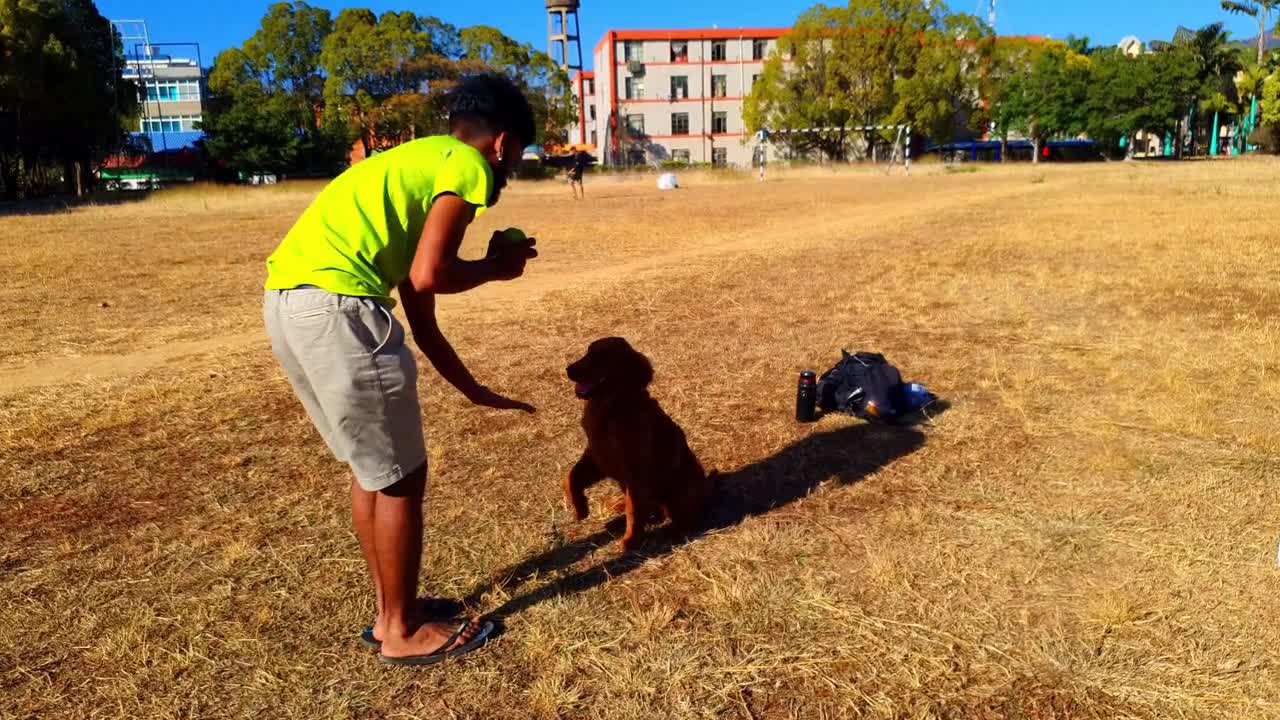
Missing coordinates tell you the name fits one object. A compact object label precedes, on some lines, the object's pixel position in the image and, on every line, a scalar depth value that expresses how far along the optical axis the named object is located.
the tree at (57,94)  30.88
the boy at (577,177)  30.06
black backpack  4.77
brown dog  3.02
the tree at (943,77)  55.22
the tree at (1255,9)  56.22
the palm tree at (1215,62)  56.88
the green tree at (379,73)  50.94
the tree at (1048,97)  56.00
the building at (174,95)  62.50
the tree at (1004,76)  58.94
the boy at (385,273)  2.13
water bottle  4.86
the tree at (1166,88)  53.72
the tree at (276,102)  44.84
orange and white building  66.81
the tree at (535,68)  55.44
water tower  71.19
